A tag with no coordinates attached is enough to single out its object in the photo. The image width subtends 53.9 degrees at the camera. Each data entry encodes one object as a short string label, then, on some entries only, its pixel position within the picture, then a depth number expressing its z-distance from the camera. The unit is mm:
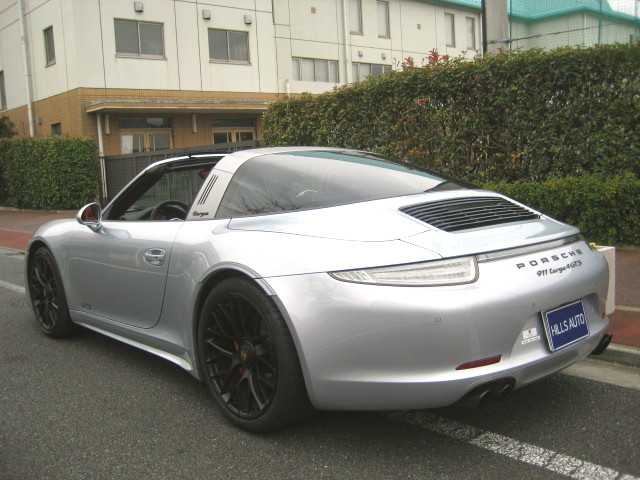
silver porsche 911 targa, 2549
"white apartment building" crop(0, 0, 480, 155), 20609
